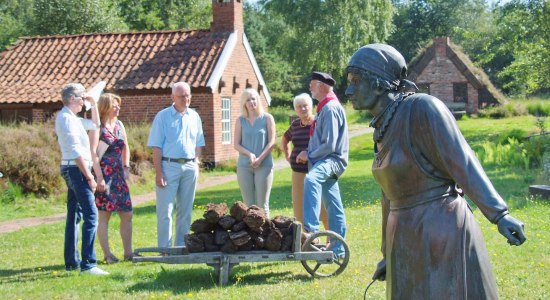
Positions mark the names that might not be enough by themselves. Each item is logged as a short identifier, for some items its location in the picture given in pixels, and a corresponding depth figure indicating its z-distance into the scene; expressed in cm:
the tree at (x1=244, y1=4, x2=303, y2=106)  6026
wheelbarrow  734
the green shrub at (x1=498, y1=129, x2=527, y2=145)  2467
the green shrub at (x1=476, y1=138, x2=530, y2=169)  1909
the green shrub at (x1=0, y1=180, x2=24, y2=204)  1612
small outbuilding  5028
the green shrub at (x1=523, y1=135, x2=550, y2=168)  1897
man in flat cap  821
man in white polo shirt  803
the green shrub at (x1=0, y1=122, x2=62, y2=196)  1662
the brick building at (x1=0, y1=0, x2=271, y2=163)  2484
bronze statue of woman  317
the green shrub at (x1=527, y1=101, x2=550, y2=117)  4616
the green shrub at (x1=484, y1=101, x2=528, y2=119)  4716
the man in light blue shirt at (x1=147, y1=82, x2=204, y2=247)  862
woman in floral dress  885
